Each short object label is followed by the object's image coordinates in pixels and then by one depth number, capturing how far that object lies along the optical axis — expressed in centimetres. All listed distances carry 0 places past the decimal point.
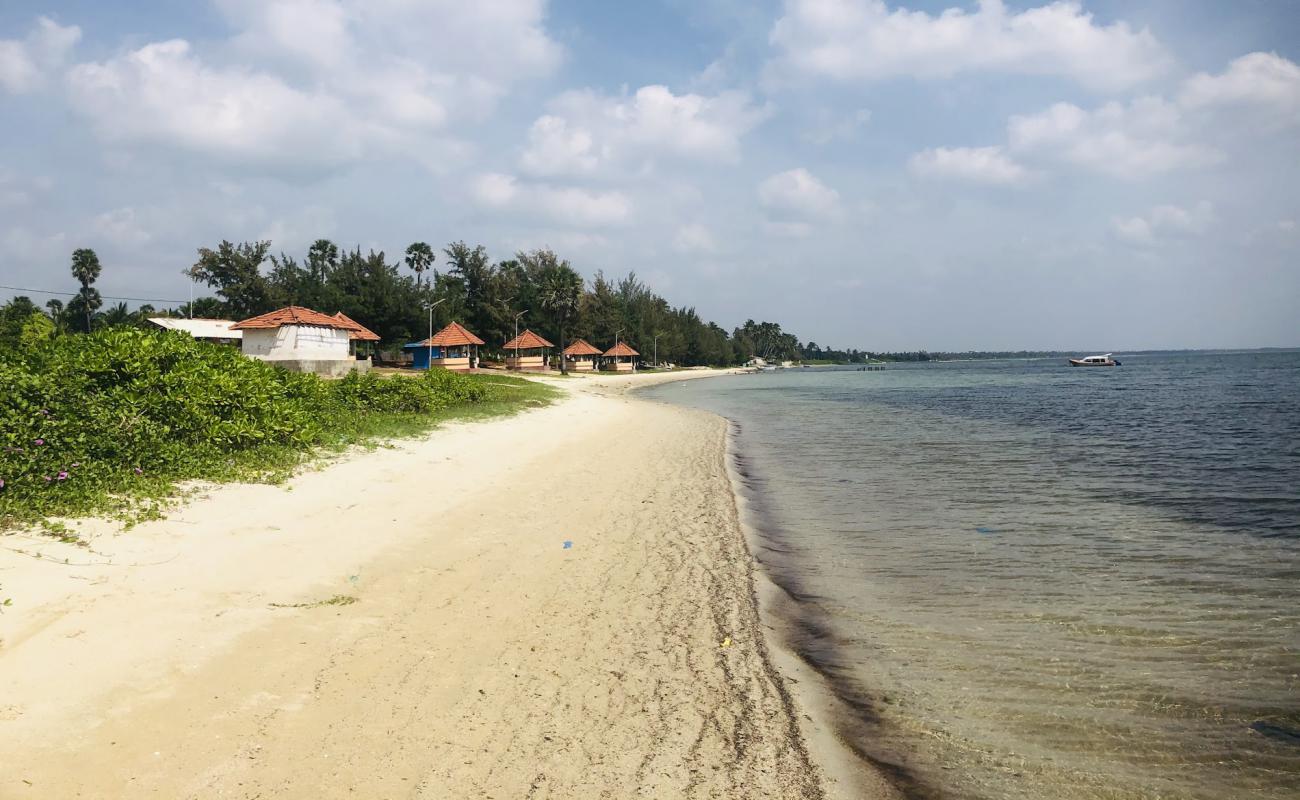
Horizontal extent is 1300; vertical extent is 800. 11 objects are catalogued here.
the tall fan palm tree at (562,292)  7775
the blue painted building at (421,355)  6553
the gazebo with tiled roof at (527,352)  7262
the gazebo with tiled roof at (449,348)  6160
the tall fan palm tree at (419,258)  9231
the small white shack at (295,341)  3759
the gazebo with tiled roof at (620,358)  9094
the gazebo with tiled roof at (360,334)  4888
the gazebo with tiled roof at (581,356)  8036
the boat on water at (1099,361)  12318
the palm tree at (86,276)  8512
